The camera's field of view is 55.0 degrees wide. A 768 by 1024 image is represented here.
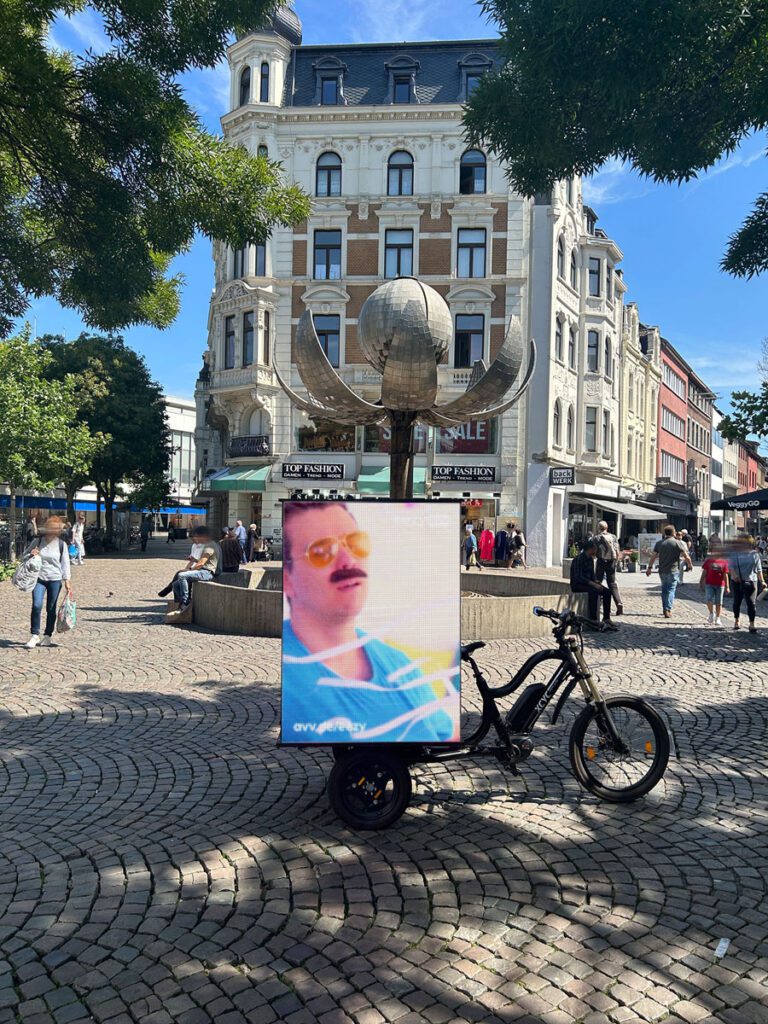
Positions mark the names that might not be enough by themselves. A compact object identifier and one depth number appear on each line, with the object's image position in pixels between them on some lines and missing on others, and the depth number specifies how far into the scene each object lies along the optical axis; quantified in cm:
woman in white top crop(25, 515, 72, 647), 948
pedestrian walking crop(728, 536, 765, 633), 1156
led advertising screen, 398
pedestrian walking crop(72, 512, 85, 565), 2402
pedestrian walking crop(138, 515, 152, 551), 3756
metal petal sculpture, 923
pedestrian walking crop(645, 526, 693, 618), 1345
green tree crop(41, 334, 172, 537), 3688
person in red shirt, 1264
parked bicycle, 456
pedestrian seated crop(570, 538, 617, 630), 1139
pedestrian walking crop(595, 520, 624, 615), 1173
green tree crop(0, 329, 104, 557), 2188
